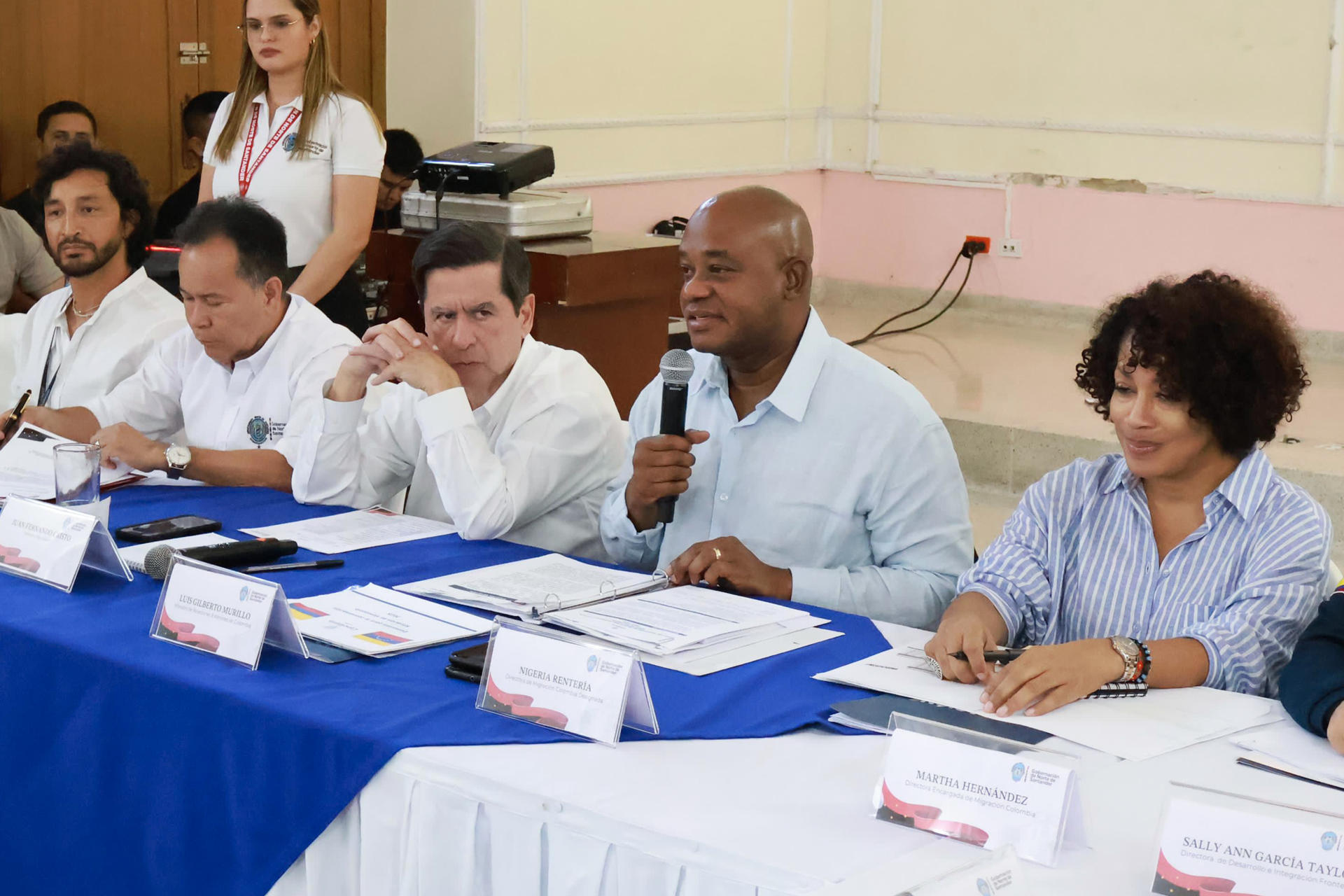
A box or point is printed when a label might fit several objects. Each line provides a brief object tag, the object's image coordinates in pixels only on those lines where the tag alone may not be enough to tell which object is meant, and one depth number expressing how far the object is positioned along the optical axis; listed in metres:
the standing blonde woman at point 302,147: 3.59
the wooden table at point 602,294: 3.99
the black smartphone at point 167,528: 2.21
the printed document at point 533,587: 1.87
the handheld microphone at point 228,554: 2.02
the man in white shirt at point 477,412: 2.37
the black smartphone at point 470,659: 1.62
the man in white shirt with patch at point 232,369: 2.60
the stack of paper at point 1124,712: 1.47
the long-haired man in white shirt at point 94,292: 3.11
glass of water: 2.12
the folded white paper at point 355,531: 2.21
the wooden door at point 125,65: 4.96
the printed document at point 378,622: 1.74
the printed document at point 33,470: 2.43
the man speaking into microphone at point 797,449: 2.13
